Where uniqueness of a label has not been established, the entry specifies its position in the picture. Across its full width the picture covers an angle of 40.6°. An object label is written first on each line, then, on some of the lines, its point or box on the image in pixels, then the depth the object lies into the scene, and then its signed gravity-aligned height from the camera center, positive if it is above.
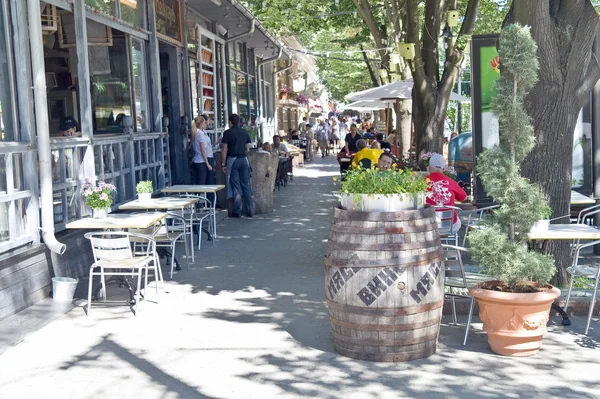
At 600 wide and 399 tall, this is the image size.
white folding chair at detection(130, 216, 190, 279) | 8.73 -1.02
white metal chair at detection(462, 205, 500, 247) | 8.38 -1.01
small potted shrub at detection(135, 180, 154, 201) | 9.24 -0.55
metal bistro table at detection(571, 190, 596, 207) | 8.91 -0.84
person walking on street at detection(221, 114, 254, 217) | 13.73 -0.42
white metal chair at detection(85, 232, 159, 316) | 7.20 -1.00
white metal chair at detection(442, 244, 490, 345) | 6.38 -1.24
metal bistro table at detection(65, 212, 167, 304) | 7.59 -0.75
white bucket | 7.73 -1.37
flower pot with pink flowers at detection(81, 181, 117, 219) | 8.07 -0.54
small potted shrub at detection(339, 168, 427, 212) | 5.73 -0.42
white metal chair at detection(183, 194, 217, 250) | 10.74 -1.07
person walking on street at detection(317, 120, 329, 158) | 40.31 -0.19
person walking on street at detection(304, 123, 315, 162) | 36.47 -0.33
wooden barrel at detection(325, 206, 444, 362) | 5.51 -1.02
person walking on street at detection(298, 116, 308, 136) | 40.01 +0.38
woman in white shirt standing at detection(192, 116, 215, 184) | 13.61 -0.24
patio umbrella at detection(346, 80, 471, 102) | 16.95 +0.87
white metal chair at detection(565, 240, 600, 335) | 6.18 -1.15
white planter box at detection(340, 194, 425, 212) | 5.72 -0.49
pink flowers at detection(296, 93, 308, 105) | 40.15 +1.85
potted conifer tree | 5.74 -0.79
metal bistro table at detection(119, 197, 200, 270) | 9.09 -0.71
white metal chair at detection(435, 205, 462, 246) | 8.47 -0.96
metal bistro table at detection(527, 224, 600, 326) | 6.50 -0.88
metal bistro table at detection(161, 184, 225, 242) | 10.86 -0.65
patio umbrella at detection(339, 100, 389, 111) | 29.74 +1.09
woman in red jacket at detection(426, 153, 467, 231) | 8.55 -0.63
